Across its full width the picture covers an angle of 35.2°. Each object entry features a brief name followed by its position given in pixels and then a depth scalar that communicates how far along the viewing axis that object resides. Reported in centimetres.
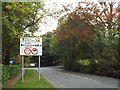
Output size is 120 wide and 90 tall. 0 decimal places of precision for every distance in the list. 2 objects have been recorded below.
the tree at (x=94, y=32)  2198
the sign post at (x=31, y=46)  1612
